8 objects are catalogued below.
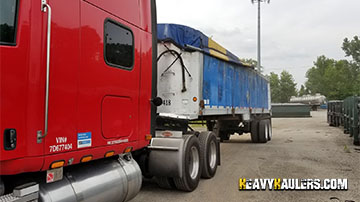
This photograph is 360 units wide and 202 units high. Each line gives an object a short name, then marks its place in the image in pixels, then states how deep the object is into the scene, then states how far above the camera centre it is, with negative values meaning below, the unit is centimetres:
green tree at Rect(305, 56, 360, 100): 5197 +677
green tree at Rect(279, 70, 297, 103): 9006 +479
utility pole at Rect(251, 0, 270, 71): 2749 +523
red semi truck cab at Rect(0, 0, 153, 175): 243 +23
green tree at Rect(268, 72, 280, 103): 9050 +514
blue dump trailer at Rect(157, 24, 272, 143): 628 +65
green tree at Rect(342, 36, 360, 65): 6819 +1319
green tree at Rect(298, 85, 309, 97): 10724 +507
